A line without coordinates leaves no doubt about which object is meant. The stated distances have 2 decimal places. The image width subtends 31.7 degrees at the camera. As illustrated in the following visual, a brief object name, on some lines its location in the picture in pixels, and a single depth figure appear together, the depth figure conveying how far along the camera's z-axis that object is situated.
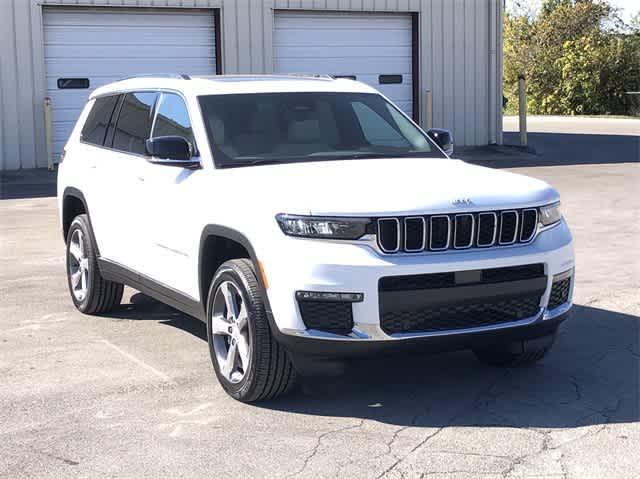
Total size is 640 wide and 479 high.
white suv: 5.43
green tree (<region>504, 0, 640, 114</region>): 42.47
